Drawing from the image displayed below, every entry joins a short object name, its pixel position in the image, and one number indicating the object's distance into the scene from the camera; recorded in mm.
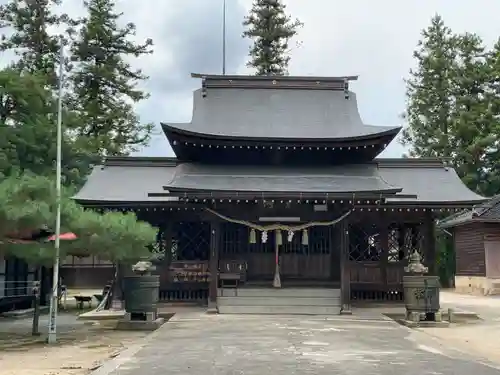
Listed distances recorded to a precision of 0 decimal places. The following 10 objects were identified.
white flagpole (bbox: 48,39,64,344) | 9863
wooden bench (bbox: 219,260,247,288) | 17594
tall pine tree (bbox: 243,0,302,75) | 44219
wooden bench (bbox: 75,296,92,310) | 19625
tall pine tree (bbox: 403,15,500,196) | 35094
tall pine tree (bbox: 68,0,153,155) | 35406
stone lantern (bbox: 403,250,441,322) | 13867
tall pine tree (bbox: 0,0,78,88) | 32438
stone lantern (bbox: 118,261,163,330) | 13242
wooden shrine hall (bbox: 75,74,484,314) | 16719
